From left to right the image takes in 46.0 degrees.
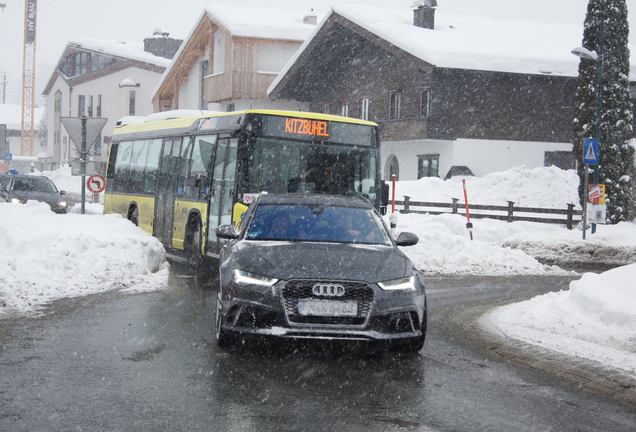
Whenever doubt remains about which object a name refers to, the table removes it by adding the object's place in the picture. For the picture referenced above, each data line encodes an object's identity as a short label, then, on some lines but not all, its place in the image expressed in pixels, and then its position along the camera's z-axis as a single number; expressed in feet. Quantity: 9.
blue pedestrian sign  65.72
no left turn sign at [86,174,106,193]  65.92
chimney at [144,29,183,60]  227.81
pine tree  83.05
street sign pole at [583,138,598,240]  65.72
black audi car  20.72
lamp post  69.00
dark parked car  82.50
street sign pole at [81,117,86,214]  59.52
